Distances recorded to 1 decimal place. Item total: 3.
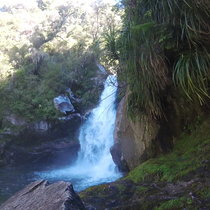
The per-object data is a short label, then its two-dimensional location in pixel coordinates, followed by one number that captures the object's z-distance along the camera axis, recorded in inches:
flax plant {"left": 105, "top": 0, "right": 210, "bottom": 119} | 216.8
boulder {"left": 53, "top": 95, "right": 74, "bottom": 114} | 769.6
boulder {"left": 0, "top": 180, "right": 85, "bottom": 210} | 115.9
